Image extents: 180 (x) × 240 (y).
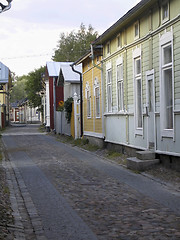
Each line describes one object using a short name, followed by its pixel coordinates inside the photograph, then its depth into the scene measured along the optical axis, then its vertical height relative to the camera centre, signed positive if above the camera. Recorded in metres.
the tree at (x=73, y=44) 64.38 +9.90
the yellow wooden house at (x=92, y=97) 20.69 +0.81
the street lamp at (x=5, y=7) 9.04 +2.17
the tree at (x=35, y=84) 62.53 +4.06
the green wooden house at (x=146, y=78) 11.77 +1.08
